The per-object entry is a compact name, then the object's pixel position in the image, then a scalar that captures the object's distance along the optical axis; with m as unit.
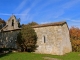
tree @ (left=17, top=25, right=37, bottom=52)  12.66
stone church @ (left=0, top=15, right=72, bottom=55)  12.14
